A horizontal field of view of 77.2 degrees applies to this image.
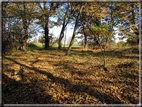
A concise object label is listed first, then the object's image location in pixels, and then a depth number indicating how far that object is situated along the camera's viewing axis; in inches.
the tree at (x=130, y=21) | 310.6
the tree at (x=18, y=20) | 279.6
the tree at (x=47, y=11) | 330.0
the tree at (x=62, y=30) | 479.5
